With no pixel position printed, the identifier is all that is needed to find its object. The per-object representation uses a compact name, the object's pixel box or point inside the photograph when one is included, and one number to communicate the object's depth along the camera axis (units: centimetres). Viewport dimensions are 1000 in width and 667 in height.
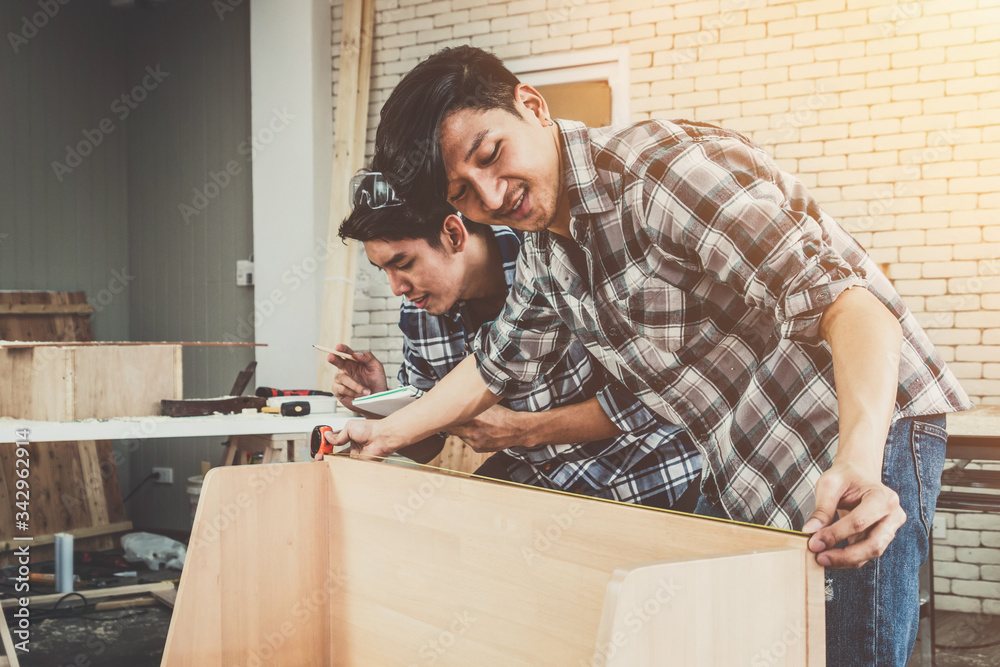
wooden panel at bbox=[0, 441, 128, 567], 407
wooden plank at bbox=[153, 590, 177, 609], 339
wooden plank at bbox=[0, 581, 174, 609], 338
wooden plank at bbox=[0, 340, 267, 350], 273
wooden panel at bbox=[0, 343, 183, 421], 278
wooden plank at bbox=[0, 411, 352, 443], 266
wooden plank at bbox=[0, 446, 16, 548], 401
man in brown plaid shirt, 128
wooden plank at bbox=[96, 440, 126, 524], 443
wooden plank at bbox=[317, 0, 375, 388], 334
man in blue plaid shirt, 182
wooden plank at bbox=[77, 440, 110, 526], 431
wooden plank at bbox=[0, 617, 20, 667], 270
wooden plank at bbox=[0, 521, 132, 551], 399
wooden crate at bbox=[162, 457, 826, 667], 89
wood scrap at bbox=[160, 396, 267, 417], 297
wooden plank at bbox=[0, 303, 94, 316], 414
